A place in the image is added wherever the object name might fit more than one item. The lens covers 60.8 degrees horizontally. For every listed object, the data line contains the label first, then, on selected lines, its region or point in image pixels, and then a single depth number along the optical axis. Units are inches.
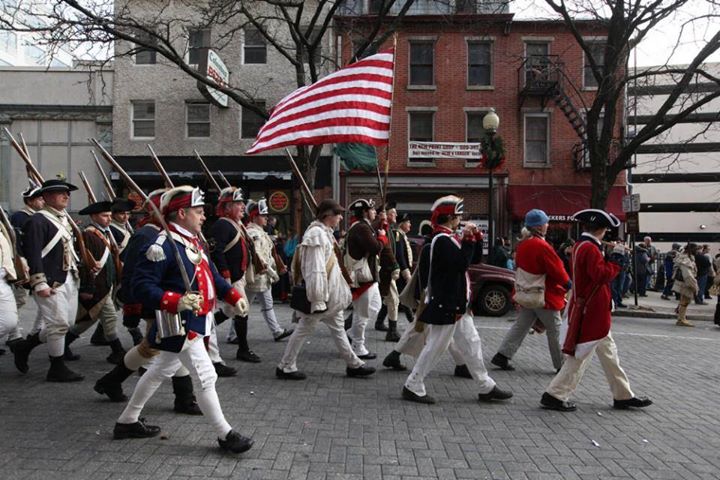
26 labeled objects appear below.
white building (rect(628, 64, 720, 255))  2149.4
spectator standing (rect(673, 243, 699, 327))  539.2
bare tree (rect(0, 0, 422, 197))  528.7
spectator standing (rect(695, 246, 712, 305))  729.6
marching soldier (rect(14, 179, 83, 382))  232.8
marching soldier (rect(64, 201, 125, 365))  268.7
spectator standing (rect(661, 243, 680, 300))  793.6
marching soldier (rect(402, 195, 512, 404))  227.9
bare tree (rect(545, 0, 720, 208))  581.3
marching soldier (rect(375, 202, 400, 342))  326.3
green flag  435.5
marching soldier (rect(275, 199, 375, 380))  252.7
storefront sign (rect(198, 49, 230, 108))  722.2
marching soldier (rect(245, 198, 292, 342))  318.0
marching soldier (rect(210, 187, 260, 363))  277.4
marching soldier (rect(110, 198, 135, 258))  294.9
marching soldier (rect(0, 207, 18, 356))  211.2
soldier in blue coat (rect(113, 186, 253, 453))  164.7
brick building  948.0
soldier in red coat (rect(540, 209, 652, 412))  223.5
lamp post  603.5
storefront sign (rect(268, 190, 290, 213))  949.8
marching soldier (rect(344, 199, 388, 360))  299.0
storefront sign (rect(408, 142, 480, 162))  832.9
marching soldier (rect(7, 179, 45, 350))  251.4
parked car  516.4
